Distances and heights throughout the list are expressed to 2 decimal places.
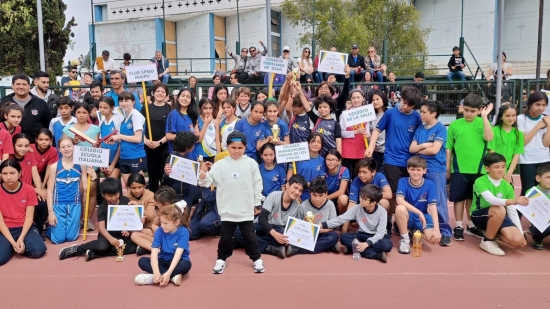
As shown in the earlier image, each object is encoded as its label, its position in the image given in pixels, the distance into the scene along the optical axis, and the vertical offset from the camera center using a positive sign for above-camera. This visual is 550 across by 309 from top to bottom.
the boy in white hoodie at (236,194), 5.25 -0.95
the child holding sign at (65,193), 6.62 -1.18
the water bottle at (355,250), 5.71 -1.73
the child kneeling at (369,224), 5.71 -1.44
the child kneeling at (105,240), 5.91 -1.64
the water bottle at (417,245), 5.80 -1.69
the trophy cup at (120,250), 5.81 -1.73
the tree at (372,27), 22.91 +3.99
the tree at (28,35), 25.33 +4.03
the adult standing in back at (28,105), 7.31 +0.06
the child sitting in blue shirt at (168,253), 4.96 -1.54
